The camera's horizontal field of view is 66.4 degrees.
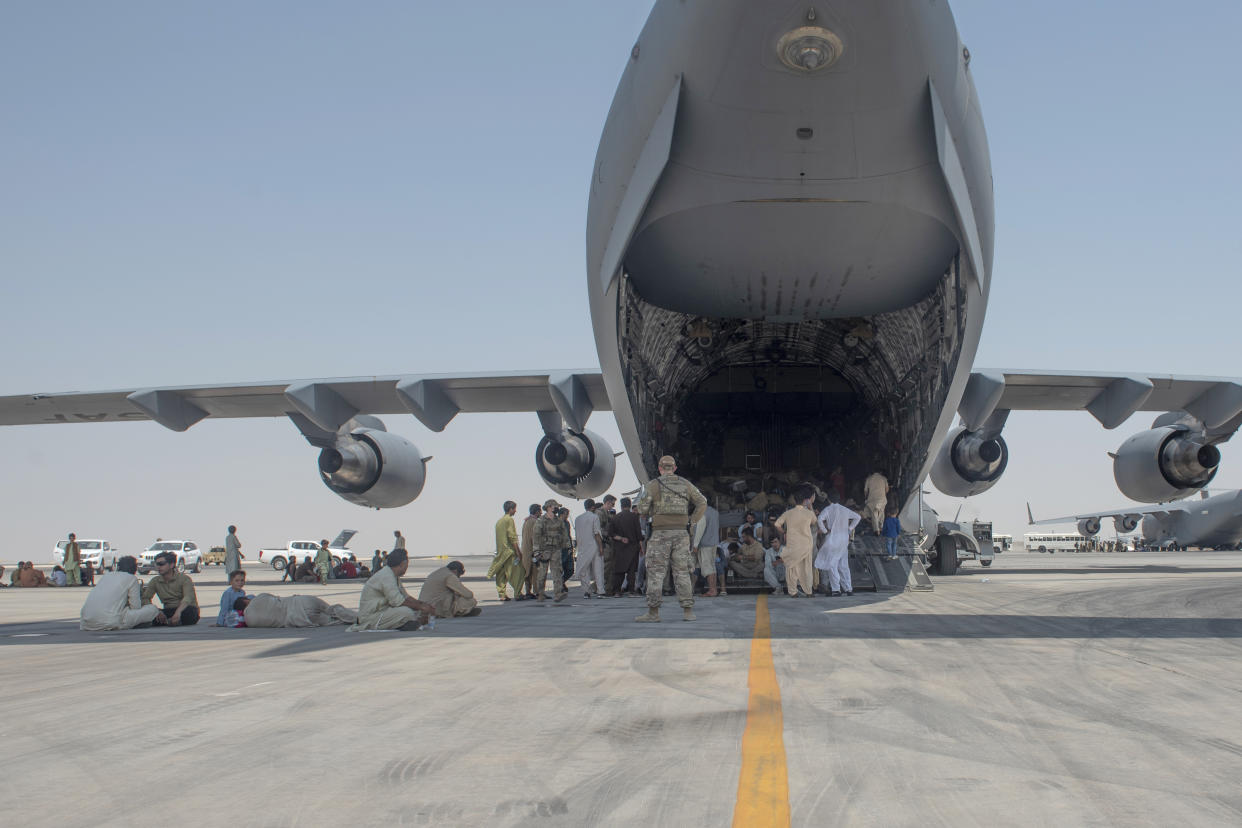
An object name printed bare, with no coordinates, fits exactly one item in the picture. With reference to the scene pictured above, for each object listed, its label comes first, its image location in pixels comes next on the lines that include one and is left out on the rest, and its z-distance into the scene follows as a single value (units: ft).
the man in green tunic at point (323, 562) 81.41
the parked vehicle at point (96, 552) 135.96
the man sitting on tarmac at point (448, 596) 31.68
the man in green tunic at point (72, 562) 77.00
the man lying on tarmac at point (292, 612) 29.89
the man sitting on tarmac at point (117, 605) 29.84
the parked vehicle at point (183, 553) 135.23
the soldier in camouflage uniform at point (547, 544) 40.70
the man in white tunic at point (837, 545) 39.55
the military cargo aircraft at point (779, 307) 25.35
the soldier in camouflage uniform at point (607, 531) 45.96
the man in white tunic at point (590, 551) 43.52
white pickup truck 139.04
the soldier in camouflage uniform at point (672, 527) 28.14
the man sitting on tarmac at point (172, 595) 32.09
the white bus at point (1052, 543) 261.59
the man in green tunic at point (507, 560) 40.75
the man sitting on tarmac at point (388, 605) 26.94
